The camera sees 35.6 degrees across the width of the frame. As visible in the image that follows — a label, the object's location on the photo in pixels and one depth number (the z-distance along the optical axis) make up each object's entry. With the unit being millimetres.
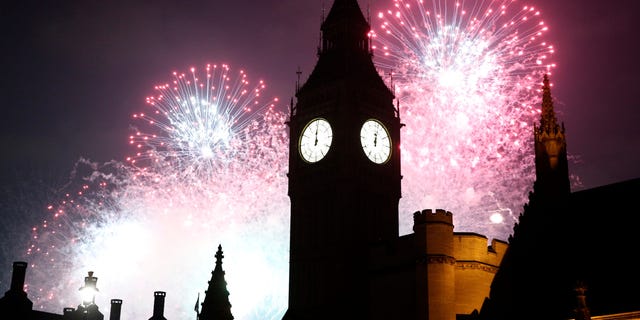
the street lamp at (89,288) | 35750
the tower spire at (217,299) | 44500
